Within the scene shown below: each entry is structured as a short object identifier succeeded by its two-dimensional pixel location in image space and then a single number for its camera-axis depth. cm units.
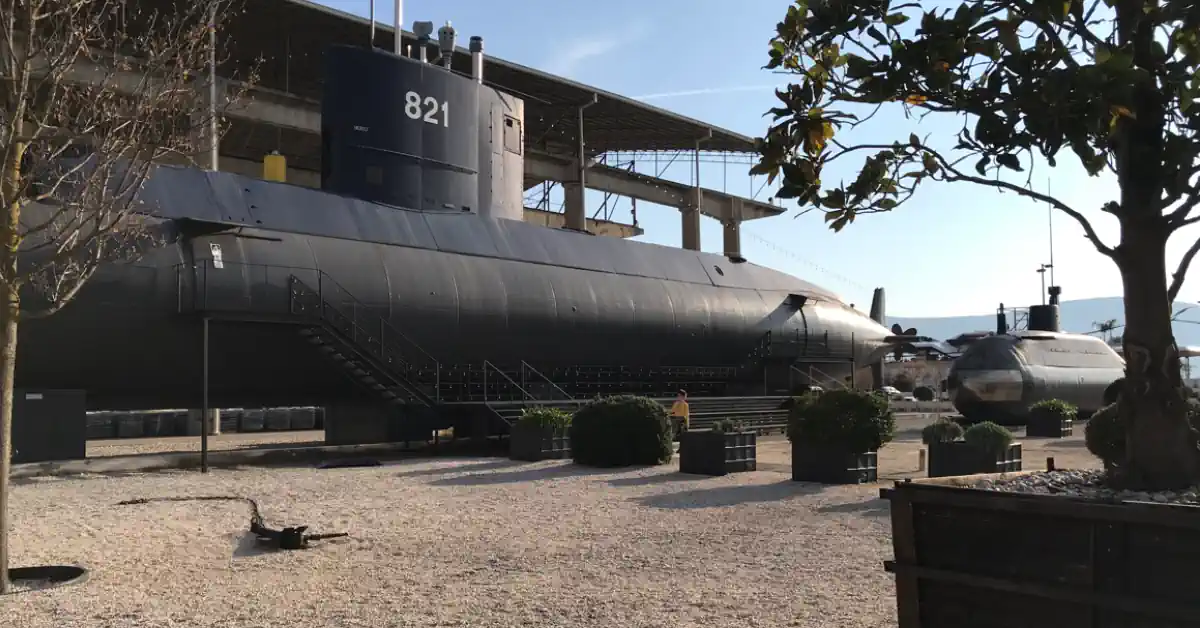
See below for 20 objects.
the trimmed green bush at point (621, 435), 1563
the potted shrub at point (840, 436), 1329
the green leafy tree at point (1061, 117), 358
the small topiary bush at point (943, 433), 1304
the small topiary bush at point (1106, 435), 1074
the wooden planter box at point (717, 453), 1448
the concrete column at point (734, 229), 6409
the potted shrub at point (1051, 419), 2417
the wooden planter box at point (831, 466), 1325
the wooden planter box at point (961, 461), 1228
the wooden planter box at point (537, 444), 1677
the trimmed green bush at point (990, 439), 1226
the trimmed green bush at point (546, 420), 1681
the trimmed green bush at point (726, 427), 1492
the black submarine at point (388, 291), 1577
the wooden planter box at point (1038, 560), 355
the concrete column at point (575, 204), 4775
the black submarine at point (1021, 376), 2738
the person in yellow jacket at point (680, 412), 1914
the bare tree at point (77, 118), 693
